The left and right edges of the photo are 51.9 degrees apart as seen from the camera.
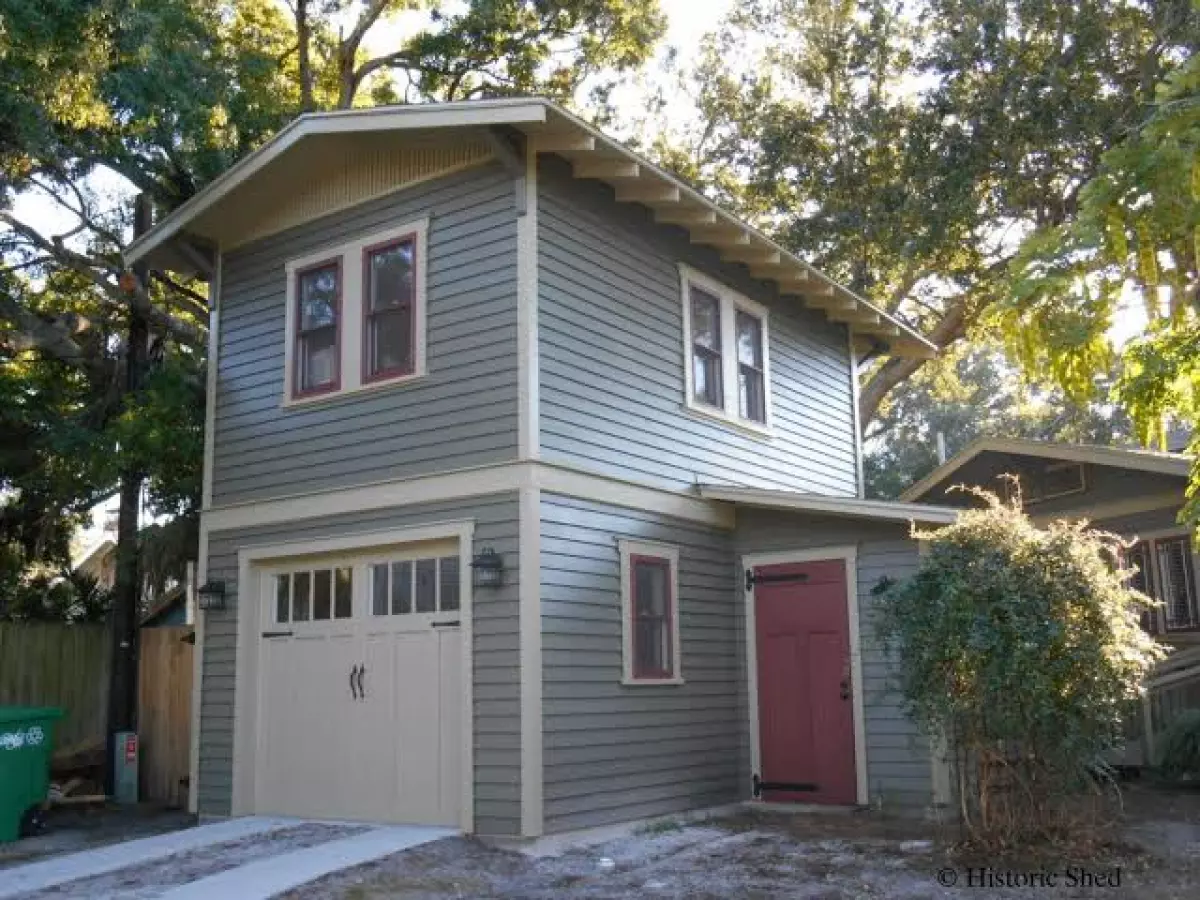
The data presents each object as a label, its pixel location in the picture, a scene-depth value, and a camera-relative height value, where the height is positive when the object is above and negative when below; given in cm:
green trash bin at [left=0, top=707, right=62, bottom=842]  1021 -78
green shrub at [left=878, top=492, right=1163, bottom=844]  764 -5
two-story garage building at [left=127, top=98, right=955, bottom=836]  944 +121
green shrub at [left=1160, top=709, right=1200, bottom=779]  1080 -85
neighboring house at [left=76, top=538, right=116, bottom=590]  2102 +226
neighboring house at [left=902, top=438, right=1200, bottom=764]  1263 +157
